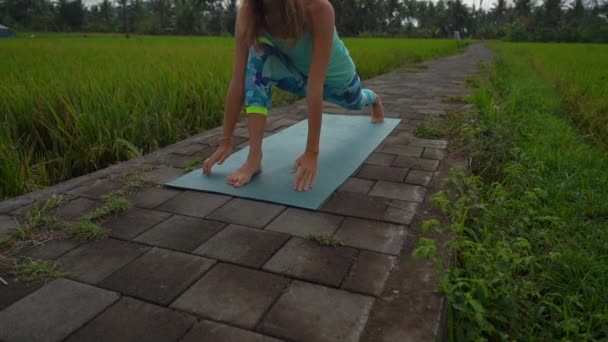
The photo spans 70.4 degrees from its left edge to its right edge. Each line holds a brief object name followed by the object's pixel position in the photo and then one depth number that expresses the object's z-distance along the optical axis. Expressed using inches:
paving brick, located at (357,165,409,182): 74.2
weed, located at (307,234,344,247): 50.7
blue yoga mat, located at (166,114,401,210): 65.8
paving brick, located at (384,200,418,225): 57.4
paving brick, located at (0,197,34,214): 60.7
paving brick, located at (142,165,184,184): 73.7
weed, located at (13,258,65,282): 44.3
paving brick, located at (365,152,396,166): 82.4
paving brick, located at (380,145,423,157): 88.3
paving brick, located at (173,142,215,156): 90.4
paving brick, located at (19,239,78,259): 48.9
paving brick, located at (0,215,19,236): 54.5
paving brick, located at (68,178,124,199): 66.7
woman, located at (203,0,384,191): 66.6
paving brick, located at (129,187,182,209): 63.7
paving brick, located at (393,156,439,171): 79.3
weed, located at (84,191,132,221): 58.1
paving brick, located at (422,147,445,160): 85.7
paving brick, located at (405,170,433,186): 71.9
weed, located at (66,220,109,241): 52.9
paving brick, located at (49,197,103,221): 59.2
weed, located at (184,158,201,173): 79.0
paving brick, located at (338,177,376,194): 68.6
